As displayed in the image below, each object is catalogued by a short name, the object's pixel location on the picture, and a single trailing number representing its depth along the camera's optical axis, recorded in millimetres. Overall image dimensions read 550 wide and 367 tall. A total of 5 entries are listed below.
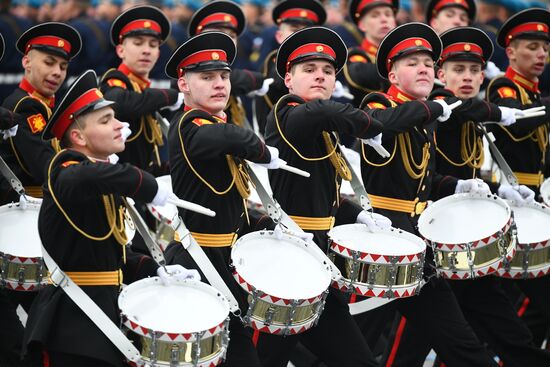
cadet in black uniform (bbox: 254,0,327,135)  19812
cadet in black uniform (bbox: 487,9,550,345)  15547
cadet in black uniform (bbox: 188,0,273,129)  17828
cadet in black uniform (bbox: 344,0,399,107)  19078
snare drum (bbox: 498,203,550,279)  14492
